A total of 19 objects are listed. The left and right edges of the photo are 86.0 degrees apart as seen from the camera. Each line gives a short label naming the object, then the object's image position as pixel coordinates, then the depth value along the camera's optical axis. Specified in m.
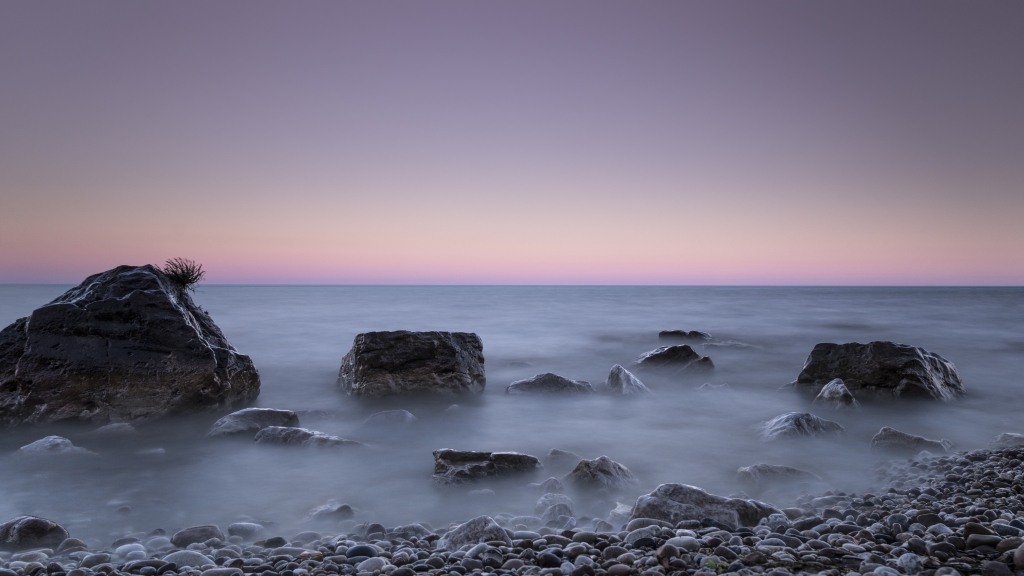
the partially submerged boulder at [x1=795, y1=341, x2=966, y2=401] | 8.24
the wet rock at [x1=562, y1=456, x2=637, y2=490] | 4.91
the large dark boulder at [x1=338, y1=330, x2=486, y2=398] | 8.59
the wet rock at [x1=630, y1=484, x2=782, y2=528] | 3.93
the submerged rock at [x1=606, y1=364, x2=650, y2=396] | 9.10
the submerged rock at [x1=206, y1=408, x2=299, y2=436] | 6.53
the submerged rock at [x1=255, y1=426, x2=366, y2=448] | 6.26
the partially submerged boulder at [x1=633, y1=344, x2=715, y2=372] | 10.80
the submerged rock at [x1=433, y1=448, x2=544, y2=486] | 5.11
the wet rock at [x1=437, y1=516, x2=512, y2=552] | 3.47
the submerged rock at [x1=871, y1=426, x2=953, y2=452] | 5.91
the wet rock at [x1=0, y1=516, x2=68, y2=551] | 3.66
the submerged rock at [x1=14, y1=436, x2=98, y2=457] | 5.66
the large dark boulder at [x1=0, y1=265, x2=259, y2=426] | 6.65
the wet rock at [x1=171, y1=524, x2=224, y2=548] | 3.81
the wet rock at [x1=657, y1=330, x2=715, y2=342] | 15.80
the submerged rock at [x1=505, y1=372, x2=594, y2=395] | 9.10
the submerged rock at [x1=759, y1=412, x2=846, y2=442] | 6.49
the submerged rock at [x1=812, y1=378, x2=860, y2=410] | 7.83
